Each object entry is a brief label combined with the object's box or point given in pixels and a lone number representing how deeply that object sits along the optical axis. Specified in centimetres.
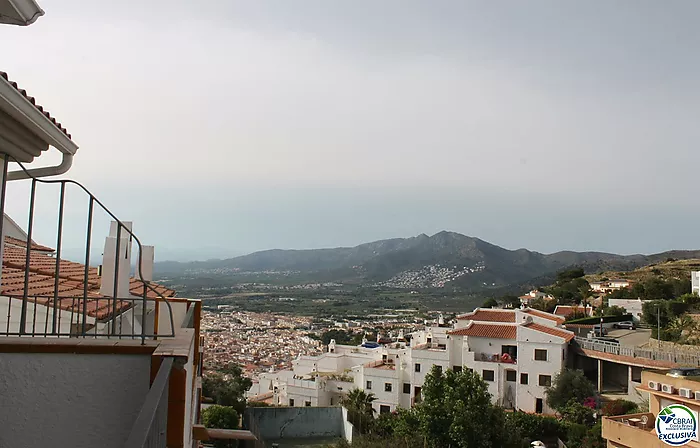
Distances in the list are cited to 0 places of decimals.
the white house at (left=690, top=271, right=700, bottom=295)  3836
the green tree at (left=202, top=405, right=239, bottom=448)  2398
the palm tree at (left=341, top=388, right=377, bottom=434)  2712
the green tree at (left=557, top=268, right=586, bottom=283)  6124
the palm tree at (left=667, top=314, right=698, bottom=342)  3019
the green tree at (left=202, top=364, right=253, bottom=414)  3011
